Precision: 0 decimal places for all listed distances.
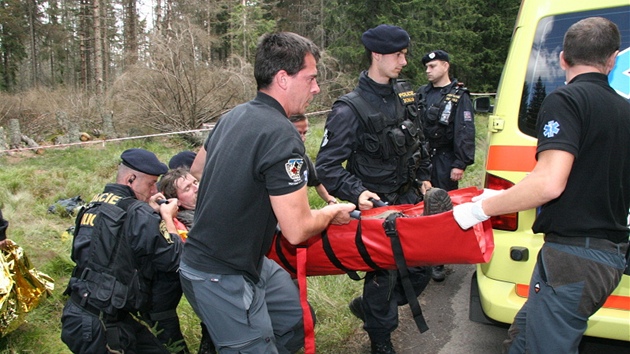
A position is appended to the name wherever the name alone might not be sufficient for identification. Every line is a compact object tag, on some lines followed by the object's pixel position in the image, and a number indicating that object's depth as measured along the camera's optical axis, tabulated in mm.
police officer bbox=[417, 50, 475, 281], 4855
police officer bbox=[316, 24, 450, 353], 3223
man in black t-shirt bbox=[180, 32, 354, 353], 1932
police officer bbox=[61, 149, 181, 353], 2594
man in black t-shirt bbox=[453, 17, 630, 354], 2008
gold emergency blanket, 3057
